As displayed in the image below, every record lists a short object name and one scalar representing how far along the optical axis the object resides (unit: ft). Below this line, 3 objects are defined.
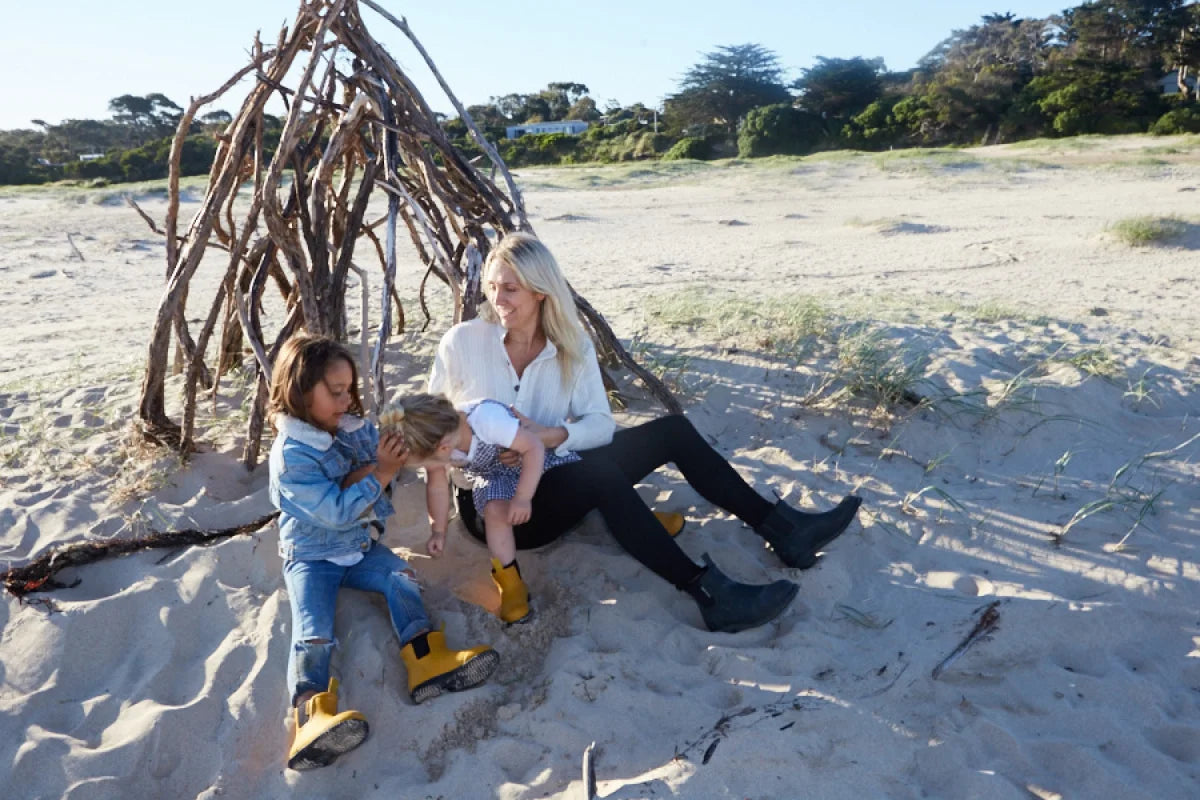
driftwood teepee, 10.29
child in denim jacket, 7.25
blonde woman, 8.18
